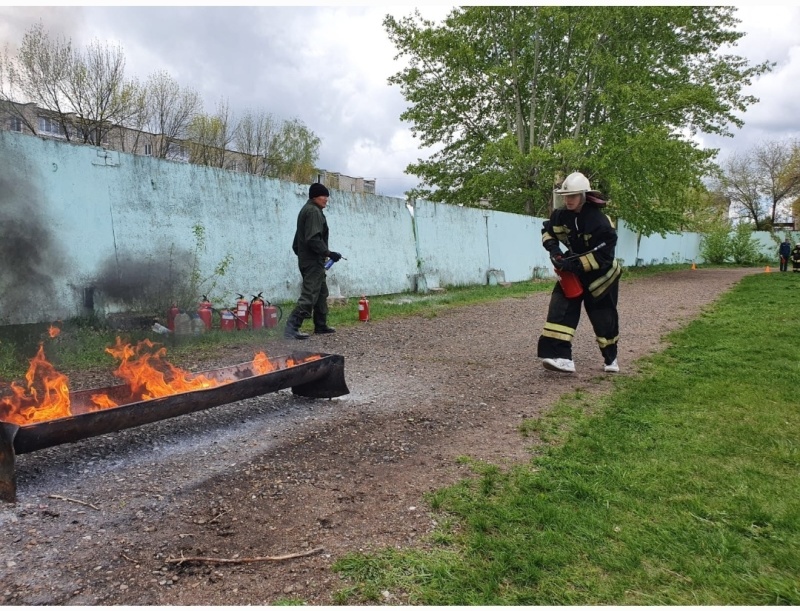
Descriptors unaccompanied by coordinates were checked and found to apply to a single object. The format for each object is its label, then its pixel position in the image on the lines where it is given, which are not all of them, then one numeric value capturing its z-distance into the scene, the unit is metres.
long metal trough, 2.72
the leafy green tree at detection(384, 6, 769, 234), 20.17
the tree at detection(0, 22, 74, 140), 20.62
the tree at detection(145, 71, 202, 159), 26.05
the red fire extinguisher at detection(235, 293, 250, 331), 8.08
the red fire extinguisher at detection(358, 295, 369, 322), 9.20
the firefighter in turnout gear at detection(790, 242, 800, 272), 23.70
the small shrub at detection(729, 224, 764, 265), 32.66
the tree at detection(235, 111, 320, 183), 34.47
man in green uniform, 7.48
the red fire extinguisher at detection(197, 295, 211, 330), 7.78
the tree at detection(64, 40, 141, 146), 21.91
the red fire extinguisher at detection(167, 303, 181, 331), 7.52
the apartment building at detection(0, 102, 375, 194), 21.80
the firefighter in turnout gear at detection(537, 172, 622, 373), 5.60
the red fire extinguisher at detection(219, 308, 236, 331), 7.93
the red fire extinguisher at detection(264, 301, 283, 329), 8.43
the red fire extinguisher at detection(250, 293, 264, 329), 8.27
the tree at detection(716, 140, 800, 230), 43.75
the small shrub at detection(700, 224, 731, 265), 33.62
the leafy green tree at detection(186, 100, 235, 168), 28.55
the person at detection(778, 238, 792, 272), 24.69
